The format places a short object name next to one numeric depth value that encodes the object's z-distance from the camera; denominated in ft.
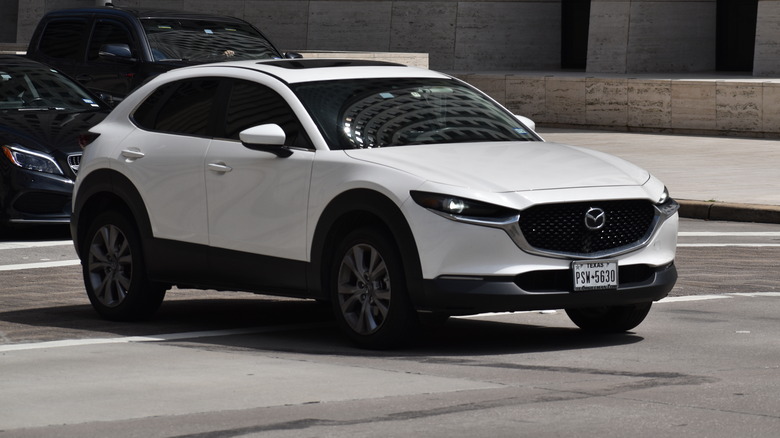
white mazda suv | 57.06
